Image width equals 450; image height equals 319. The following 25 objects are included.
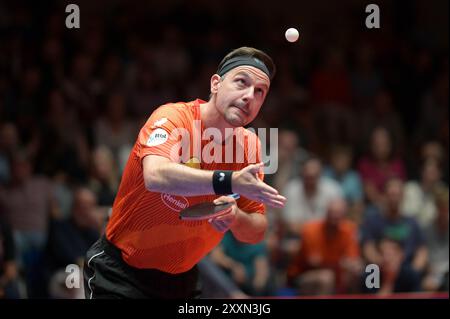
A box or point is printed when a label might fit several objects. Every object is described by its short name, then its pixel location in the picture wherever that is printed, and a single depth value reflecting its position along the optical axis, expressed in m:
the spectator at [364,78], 12.55
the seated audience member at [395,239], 10.52
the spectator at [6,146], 10.51
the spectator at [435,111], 12.40
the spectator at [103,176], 10.20
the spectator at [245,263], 10.05
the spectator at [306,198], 10.80
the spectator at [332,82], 12.27
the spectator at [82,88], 11.14
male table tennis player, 5.42
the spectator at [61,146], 10.63
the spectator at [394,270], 10.31
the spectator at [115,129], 10.74
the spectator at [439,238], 10.77
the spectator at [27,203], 10.32
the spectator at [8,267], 8.08
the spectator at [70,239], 9.29
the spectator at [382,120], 12.13
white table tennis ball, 5.62
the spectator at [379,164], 11.62
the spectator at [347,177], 11.24
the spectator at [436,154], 11.79
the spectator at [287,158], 10.98
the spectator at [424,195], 11.28
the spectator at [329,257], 10.09
